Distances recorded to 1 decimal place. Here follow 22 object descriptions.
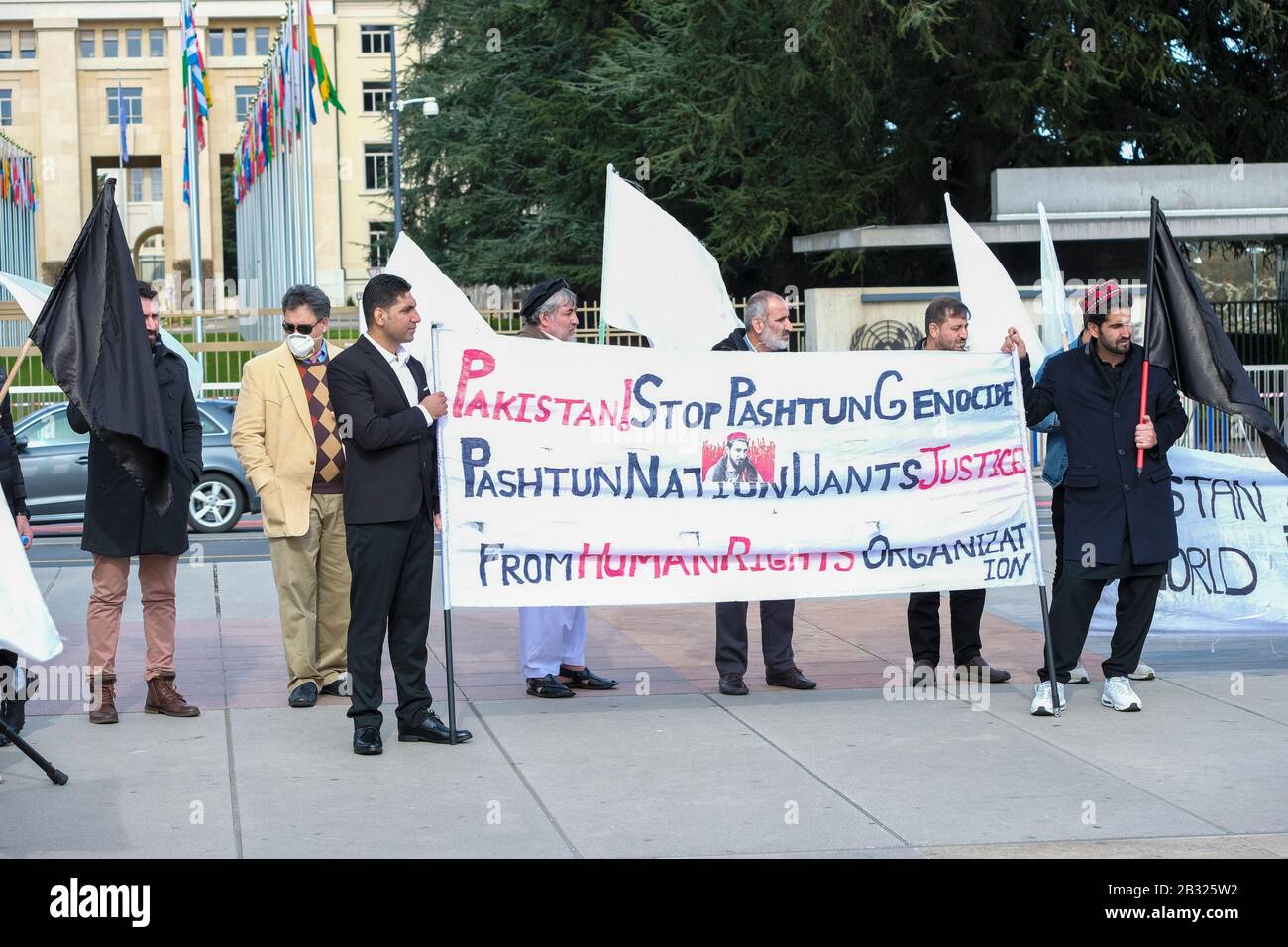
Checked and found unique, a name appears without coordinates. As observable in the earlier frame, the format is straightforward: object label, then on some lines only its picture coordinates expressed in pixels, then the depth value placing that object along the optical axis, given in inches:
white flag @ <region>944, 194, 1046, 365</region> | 338.6
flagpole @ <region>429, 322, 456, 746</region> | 285.1
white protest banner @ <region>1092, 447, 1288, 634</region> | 339.3
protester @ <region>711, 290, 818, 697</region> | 330.3
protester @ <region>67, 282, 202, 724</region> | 304.7
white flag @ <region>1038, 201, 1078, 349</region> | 346.6
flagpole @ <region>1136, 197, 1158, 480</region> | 302.0
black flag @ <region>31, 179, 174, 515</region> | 273.7
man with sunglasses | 324.5
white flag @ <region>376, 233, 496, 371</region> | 350.0
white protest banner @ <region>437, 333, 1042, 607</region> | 299.3
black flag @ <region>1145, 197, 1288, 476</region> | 310.8
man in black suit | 280.7
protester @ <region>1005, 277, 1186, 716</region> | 303.0
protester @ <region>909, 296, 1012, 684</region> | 343.3
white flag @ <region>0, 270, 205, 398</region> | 311.1
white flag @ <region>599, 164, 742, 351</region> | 360.2
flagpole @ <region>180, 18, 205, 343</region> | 1471.5
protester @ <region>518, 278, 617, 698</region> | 328.8
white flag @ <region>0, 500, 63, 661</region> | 228.7
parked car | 690.2
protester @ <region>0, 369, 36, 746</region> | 284.0
